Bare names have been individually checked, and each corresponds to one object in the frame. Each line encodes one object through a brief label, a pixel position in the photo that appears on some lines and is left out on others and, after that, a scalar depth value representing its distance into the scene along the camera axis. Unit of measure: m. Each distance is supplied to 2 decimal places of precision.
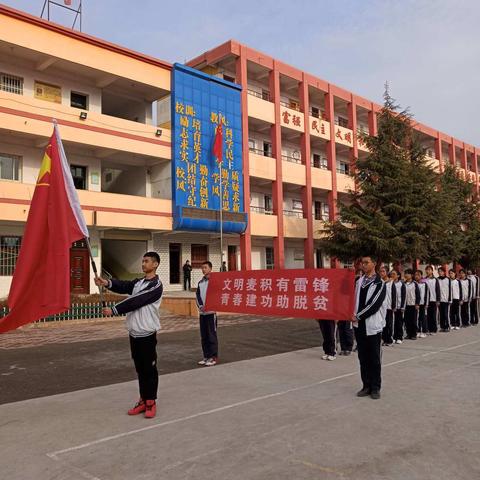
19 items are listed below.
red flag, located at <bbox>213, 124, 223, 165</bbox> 23.70
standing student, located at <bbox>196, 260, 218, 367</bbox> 8.75
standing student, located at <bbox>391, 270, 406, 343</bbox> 10.86
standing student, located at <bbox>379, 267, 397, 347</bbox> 10.52
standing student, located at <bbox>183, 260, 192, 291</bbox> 25.17
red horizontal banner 7.81
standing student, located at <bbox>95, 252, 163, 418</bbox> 5.41
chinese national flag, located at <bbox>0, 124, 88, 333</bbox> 5.32
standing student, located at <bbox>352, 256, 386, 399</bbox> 6.08
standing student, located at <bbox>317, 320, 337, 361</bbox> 8.94
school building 19.70
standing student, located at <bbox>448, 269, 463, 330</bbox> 13.21
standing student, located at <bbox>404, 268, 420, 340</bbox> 11.52
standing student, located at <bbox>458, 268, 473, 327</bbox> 13.55
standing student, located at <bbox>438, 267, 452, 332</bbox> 12.84
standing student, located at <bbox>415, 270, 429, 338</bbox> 11.91
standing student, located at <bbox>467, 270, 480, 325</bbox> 13.89
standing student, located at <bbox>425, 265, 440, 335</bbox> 12.49
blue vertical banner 23.16
